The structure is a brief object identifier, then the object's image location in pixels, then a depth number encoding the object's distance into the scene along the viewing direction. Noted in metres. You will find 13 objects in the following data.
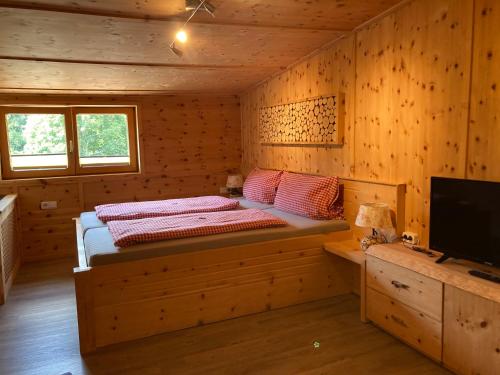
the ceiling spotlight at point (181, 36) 2.68
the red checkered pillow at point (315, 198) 3.25
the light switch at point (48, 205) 4.39
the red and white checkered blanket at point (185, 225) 2.64
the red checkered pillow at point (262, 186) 4.06
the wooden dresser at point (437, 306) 1.88
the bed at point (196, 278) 2.45
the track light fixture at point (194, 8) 2.43
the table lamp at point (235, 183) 5.02
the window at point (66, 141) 4.38
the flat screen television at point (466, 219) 2.00
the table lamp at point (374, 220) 2.63
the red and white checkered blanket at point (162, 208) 3.40
